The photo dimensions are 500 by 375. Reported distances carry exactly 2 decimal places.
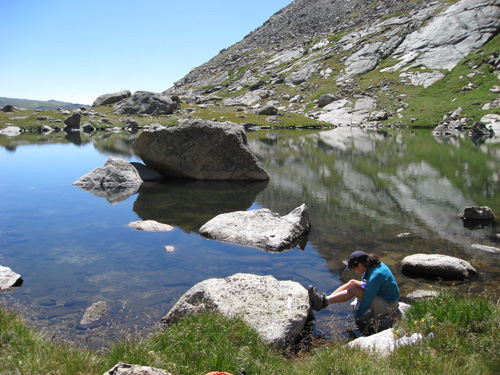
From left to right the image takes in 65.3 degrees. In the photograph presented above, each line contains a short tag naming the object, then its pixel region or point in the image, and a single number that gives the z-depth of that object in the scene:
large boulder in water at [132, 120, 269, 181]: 31.27
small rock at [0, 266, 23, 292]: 12.31
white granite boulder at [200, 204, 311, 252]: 17.08
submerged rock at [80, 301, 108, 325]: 10.53
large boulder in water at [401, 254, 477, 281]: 13.48
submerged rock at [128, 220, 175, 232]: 18.97
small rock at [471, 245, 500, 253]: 16.16
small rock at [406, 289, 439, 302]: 11.97
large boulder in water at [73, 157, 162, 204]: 29.88
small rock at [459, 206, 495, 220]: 20.62
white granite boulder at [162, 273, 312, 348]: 9.40
